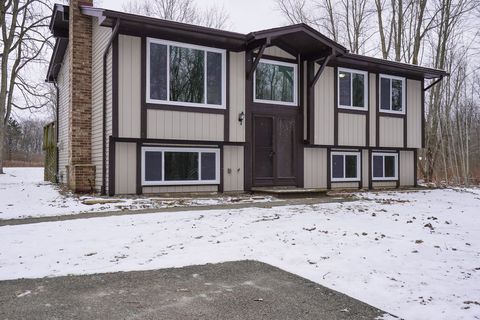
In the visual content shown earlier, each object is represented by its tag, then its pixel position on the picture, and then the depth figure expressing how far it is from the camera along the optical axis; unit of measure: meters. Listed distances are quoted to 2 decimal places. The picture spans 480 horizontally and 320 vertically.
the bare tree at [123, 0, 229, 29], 28.98
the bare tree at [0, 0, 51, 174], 21.33
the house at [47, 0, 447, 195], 9.79
